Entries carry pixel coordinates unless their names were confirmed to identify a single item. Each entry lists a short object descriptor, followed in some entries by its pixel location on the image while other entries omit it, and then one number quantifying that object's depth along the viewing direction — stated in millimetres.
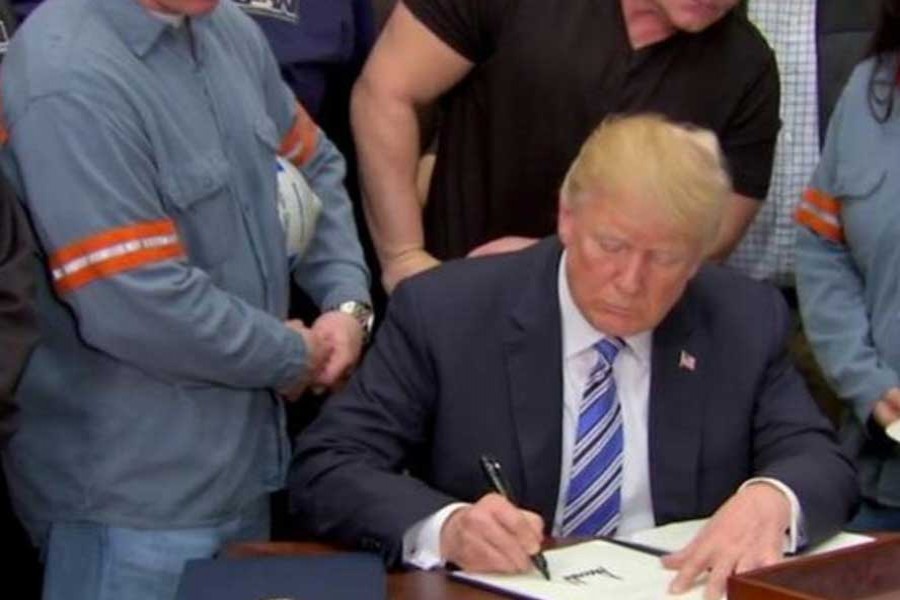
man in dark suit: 2385
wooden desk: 2143
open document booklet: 2113
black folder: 2043
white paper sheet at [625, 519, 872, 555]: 2326
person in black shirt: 3014
